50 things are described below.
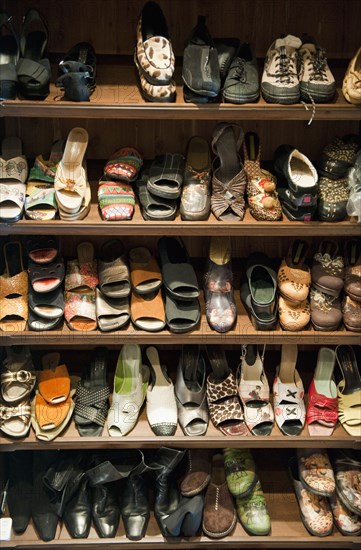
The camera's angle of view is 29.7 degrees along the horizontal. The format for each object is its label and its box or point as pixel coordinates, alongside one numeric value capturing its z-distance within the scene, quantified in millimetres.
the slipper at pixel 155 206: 2322
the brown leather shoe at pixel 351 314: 2467
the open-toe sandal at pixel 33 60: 2154
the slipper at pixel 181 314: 2439
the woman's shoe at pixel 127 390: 2561
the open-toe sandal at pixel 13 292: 2457
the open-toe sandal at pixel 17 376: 2551
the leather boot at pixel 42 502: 2564
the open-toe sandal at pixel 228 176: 2357
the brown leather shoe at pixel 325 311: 2471
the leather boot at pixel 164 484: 2537
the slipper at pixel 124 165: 2393
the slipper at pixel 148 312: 2453
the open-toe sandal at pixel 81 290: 2467
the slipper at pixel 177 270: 2479
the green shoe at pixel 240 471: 2613
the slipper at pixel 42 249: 2479
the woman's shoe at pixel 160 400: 2549
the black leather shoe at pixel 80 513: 2570
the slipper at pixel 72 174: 2314
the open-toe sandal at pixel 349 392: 2586
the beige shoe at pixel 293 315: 2475
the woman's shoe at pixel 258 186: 2334
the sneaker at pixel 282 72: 2184
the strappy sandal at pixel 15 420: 2496
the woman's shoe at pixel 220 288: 2467
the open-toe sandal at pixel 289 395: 2598
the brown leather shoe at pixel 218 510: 2566
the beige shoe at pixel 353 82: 2164
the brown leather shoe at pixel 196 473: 2576
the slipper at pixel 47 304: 2443
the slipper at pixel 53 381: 2600
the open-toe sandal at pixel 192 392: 2566
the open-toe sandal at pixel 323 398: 2584
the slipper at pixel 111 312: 2453
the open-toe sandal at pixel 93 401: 2549
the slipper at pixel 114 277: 2496
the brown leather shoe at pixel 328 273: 2506
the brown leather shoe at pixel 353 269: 2490
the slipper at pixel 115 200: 2303
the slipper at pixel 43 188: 2316
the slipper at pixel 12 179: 2295
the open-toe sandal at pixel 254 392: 2586
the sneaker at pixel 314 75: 2191
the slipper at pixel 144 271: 2535
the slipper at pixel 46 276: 2455
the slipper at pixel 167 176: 2355
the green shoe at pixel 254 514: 2578
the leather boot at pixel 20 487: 2594
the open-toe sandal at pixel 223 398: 2568
